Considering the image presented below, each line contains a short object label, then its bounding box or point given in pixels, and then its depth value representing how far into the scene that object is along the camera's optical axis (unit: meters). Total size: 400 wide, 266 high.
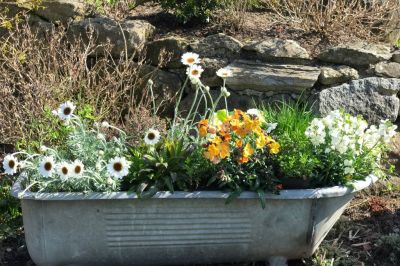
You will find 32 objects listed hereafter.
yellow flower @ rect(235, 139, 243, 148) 3.06
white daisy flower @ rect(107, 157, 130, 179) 2.93
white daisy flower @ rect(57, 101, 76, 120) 3.07
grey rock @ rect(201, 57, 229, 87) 4.32
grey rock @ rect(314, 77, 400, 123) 4.18
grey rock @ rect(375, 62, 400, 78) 4.23
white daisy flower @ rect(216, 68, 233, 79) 3.21
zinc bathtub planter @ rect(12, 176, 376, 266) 3.01
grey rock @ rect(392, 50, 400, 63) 4.27
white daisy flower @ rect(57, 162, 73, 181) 2.91
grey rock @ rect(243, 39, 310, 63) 4.25
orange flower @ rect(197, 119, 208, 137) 3.04
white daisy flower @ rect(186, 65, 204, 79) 3.14
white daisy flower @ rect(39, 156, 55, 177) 2.92
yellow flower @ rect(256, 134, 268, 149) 3.03
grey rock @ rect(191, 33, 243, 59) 4.35
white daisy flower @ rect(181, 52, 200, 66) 3.20
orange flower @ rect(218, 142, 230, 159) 2.97
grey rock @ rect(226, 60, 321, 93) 4.14
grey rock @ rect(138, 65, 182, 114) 4.45
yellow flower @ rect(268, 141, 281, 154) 3.05
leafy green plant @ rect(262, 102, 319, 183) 3.09
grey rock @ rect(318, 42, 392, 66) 4.21
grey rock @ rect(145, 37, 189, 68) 4.39
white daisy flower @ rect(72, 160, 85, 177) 2.91
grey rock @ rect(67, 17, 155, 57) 4.45
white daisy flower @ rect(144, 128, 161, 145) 3.02
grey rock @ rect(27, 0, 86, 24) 4.71
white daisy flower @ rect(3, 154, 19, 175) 3.00
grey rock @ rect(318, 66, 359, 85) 4.16
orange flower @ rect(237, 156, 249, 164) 3.03
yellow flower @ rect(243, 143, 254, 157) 3.02
